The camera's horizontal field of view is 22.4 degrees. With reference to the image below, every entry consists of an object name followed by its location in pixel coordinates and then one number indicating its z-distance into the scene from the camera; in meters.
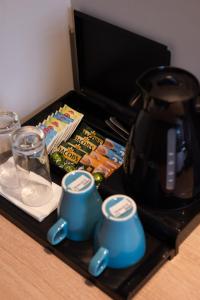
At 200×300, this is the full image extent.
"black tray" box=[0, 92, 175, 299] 0.90
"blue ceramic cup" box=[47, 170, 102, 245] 0.90
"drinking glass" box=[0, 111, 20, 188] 1.10
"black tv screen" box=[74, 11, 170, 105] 1.08
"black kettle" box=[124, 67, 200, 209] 0.84
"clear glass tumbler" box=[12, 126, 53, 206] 1.02
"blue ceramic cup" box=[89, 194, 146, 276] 0.85
